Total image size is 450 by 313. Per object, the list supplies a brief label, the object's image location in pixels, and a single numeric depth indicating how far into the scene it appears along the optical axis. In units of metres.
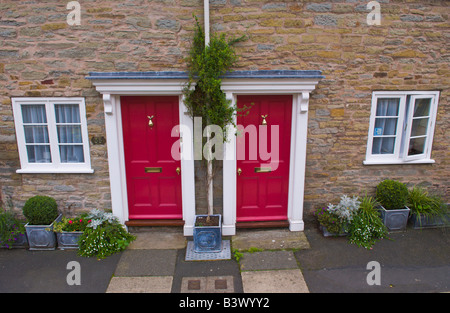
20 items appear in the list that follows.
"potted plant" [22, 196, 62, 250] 5.21
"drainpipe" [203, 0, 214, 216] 4.84
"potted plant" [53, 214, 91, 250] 5.25
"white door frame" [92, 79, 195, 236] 5.01
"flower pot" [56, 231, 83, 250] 5.25
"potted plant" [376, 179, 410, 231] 5.61
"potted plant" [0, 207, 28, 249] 5.22
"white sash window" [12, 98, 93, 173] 5.32
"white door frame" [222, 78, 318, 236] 5.06
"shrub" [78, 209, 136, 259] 5.10
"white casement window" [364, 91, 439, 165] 5.60
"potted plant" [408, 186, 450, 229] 5.73
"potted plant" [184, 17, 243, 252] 4.78
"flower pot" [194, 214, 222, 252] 5.12
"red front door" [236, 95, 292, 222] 5.41
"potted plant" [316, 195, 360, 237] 5.45
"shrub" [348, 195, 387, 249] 5.39
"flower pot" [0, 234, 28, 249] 5.33
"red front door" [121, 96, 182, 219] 5.39
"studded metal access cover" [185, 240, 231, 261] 5.02
